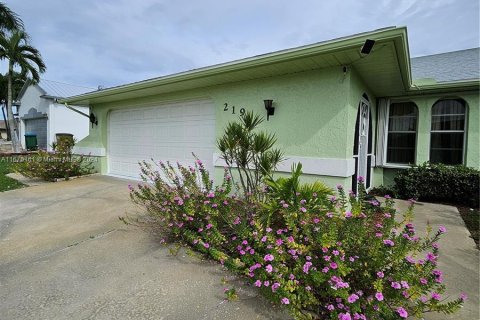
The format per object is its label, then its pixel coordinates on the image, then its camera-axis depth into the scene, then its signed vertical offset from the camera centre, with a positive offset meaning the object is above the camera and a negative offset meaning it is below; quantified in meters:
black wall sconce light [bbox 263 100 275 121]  5.09 +0.87
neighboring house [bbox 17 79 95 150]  17.56 +2.38
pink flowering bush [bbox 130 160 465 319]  1.92 -0.93
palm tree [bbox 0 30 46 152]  14.87 +5.44
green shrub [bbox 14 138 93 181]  7.99 -0.55
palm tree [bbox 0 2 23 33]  14.67 +7.51
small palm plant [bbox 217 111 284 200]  3.90 -0.01
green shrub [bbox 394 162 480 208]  5.98 -0.75
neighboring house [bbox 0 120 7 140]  52.10 +3.09
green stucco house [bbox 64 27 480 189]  4.39 +0.97
